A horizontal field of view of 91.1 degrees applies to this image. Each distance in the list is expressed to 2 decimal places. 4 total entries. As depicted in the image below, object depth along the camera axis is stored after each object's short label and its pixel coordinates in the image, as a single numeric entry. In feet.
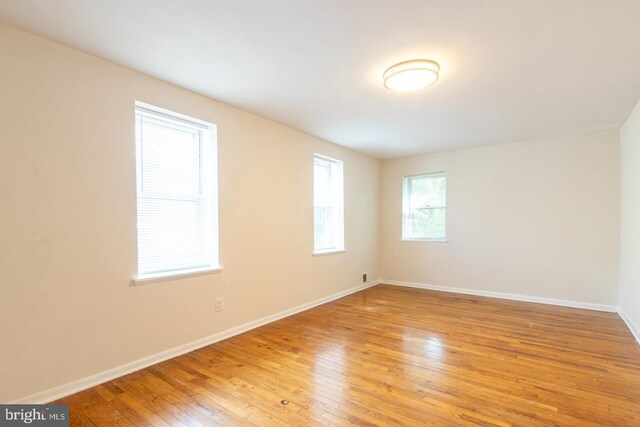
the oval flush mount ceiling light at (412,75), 7.89
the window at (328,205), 15.66
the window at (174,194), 8.90
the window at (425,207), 18.04
